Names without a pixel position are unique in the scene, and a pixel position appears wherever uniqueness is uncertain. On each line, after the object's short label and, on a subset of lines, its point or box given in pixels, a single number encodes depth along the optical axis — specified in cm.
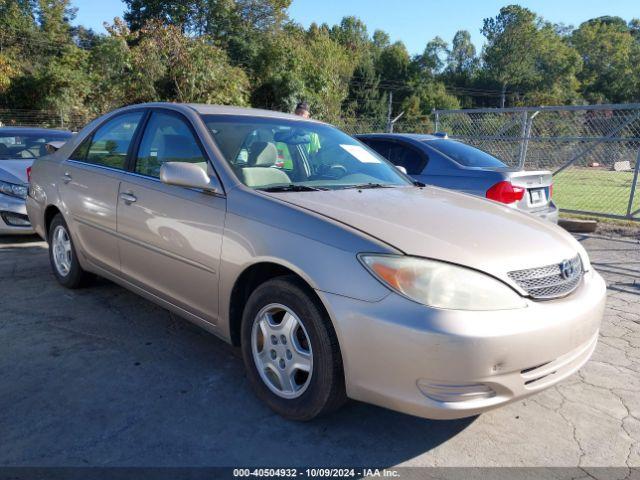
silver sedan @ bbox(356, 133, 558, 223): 565
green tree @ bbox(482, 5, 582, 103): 8394
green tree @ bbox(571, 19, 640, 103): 8100
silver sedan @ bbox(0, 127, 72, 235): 636
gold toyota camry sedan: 224
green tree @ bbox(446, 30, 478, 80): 9650
